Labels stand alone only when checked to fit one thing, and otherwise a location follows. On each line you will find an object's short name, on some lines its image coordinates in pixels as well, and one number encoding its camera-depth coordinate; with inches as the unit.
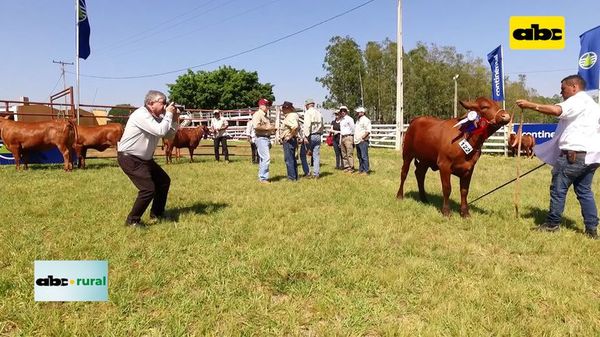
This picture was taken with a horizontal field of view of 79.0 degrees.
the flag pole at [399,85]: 722.2
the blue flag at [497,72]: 605.9
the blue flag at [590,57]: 446.3
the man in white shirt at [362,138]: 384.2
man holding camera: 173.9
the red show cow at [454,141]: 195.9
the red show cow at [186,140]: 473.0
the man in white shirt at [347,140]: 398.6
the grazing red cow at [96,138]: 404.2
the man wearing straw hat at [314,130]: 358.0
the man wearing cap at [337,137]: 437.7
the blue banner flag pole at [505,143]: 653.9
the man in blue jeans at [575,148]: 168.9
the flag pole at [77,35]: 452.4
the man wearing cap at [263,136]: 329.1
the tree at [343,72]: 1691.7
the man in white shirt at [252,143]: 481.4
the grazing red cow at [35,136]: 370.6
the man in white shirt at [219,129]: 482.9
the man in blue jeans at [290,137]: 328.5
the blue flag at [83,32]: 465.7
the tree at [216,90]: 2110.0
